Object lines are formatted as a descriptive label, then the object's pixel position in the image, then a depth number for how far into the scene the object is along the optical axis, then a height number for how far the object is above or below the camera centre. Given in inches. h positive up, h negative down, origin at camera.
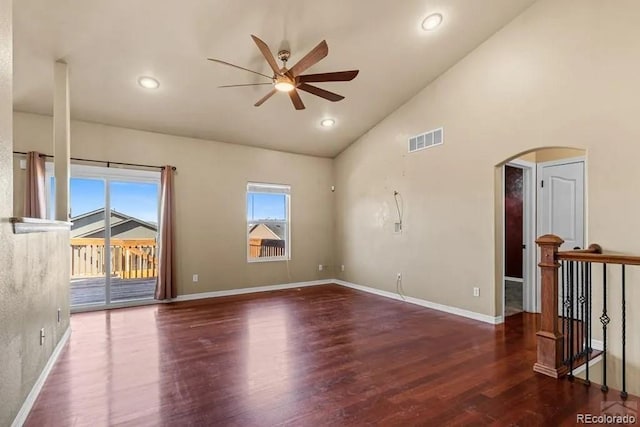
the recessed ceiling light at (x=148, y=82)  163.5 +65.9
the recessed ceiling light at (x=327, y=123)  228.2 +62.3
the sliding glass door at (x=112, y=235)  198.4 -13.2
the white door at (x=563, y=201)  177.5 +5.0
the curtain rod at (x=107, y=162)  178.3 +31.2
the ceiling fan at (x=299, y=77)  119.6 +55.7
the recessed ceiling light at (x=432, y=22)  149.3 +87.0
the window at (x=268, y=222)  252.7 -7.9
